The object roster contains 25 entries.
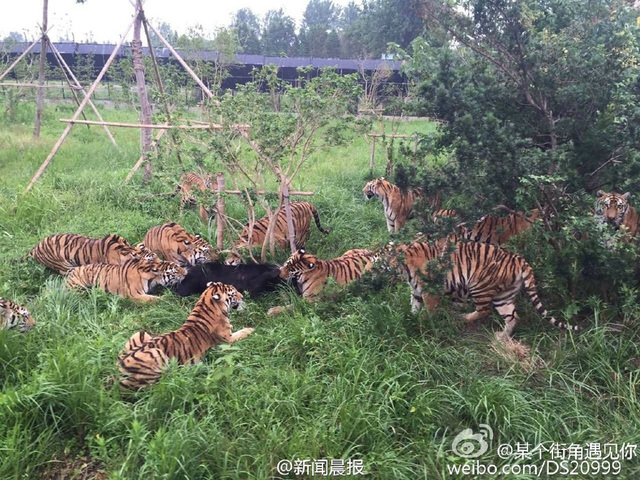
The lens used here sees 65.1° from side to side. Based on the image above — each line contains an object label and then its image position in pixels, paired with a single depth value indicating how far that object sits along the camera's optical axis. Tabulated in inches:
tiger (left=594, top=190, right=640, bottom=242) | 185.3
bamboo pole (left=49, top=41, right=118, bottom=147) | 407.5
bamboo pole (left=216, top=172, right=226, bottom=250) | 212.2
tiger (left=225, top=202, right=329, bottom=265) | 226.2
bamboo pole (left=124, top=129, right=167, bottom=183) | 284.0
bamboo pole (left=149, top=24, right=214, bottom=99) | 267.6
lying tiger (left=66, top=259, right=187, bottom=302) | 186.1
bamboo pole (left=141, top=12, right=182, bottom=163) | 309.6
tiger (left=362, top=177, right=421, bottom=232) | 253.9
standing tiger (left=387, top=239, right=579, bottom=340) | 153.9
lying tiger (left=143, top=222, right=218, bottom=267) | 216.7
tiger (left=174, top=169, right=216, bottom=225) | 219.3
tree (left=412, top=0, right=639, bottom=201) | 144.9
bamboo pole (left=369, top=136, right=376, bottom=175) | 332.9
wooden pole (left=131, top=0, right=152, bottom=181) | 304.8
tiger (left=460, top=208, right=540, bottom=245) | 202.4
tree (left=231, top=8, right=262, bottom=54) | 1192.6
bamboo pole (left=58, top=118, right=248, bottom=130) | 197.6
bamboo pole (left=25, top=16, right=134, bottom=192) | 273.4
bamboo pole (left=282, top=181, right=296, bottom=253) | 202.7
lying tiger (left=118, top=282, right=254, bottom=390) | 130.0
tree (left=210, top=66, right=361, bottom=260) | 190.2
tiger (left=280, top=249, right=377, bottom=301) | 183.2
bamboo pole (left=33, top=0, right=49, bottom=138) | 406.3
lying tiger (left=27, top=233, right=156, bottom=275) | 206.1
